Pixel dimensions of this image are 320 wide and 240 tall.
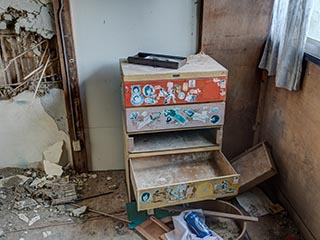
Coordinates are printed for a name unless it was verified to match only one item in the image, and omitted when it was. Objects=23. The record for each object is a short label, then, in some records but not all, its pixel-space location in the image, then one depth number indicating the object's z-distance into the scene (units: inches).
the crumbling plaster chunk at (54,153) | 96.8
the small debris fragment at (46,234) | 76.7
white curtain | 69.1
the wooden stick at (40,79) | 88.1
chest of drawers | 69.6
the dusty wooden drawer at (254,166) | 84.7
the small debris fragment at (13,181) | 93.3
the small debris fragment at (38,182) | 93.0
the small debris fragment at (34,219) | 80.8
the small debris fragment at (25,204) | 85.3
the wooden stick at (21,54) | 86.3
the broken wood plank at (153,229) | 75.0
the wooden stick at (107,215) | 80.8
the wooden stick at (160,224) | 76.3
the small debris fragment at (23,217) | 81.4
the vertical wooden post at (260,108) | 91.8
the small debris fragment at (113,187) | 93.7
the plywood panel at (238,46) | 83.9
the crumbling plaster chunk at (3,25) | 82.9
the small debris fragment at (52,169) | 97.0
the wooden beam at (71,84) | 81.6
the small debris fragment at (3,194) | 88.9
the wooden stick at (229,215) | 74.5
